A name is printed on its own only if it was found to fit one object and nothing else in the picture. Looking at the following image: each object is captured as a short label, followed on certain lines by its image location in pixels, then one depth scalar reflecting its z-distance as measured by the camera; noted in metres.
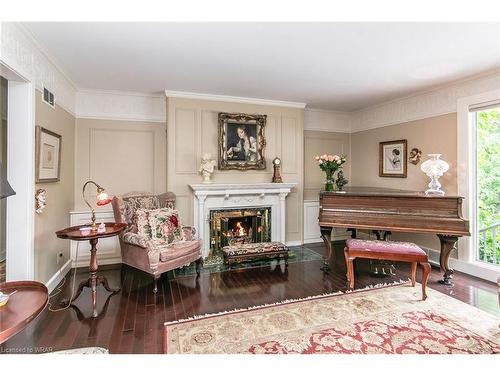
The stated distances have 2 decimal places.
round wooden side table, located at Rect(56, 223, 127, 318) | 2.50
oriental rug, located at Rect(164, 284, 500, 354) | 2.00
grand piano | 3.03
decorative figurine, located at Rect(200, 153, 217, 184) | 4.21
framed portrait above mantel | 4.40
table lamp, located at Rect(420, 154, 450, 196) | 3.43
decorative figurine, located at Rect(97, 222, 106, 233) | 2.71
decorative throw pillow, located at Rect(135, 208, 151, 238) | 3.32
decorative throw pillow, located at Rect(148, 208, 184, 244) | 3.39
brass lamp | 2.70
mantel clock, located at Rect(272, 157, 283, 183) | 4.62
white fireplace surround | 4.17
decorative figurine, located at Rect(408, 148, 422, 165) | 4.18
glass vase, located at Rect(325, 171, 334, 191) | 3.96
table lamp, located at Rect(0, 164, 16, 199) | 1.39
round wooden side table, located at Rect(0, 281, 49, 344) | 1.17
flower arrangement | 3.93
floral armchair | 2.99
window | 3.40
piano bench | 2.80
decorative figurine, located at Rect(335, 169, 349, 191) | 4.04
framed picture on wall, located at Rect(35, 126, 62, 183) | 2.67
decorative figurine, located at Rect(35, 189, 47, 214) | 2.65
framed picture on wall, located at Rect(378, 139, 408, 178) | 4.42
